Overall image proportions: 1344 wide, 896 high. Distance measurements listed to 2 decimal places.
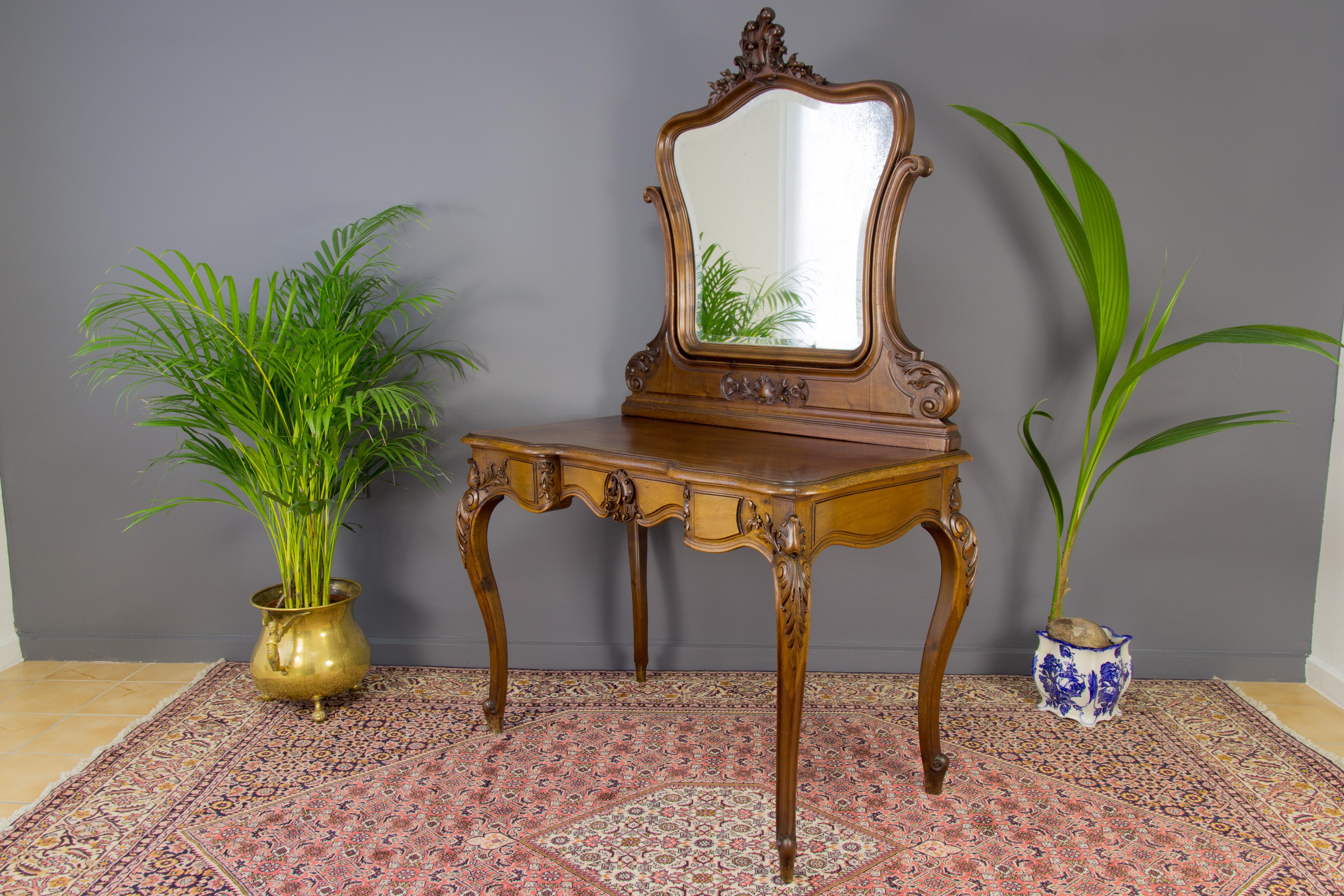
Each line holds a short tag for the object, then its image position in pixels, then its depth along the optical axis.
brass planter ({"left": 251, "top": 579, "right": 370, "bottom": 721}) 2.72
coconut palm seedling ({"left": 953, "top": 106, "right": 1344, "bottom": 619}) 2.43
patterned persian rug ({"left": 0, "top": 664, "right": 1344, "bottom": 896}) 1.96
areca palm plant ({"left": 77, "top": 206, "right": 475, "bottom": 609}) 2.54
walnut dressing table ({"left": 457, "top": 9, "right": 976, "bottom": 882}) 1.91
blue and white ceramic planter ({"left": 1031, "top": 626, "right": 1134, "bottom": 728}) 2.68
